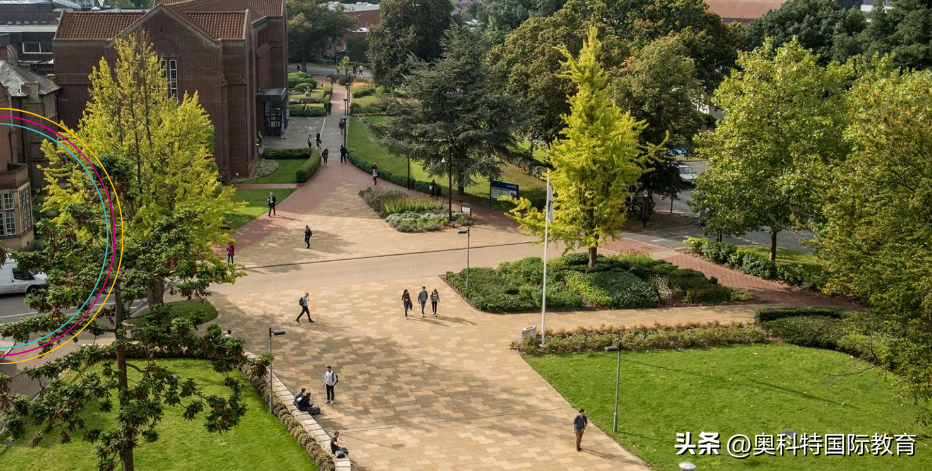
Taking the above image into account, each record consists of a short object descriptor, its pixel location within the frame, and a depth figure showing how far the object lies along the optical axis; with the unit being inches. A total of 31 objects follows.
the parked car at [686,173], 2866.6
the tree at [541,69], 2596.0
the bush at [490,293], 1814.7
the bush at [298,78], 4446.4
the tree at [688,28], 3179.1
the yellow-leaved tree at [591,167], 1913.1
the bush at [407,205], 2421.3
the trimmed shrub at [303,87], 4302.2
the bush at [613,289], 1851.6
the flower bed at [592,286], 1839.9
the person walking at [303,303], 1712.6
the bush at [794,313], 1744.6
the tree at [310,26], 4878.0
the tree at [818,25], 3523.6
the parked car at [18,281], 1813.5
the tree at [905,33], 3115.2
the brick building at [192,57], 2642.7
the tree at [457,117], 2454.5
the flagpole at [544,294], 1629.7
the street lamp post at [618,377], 1324.3
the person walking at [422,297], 1754.4
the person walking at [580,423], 1279.5
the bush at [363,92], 4350.4
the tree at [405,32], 4052.7
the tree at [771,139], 1883.6
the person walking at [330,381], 1405.0
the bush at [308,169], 2755.9
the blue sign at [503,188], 2539.4
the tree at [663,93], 2308.1
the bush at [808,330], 1643.7
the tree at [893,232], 1196.5
